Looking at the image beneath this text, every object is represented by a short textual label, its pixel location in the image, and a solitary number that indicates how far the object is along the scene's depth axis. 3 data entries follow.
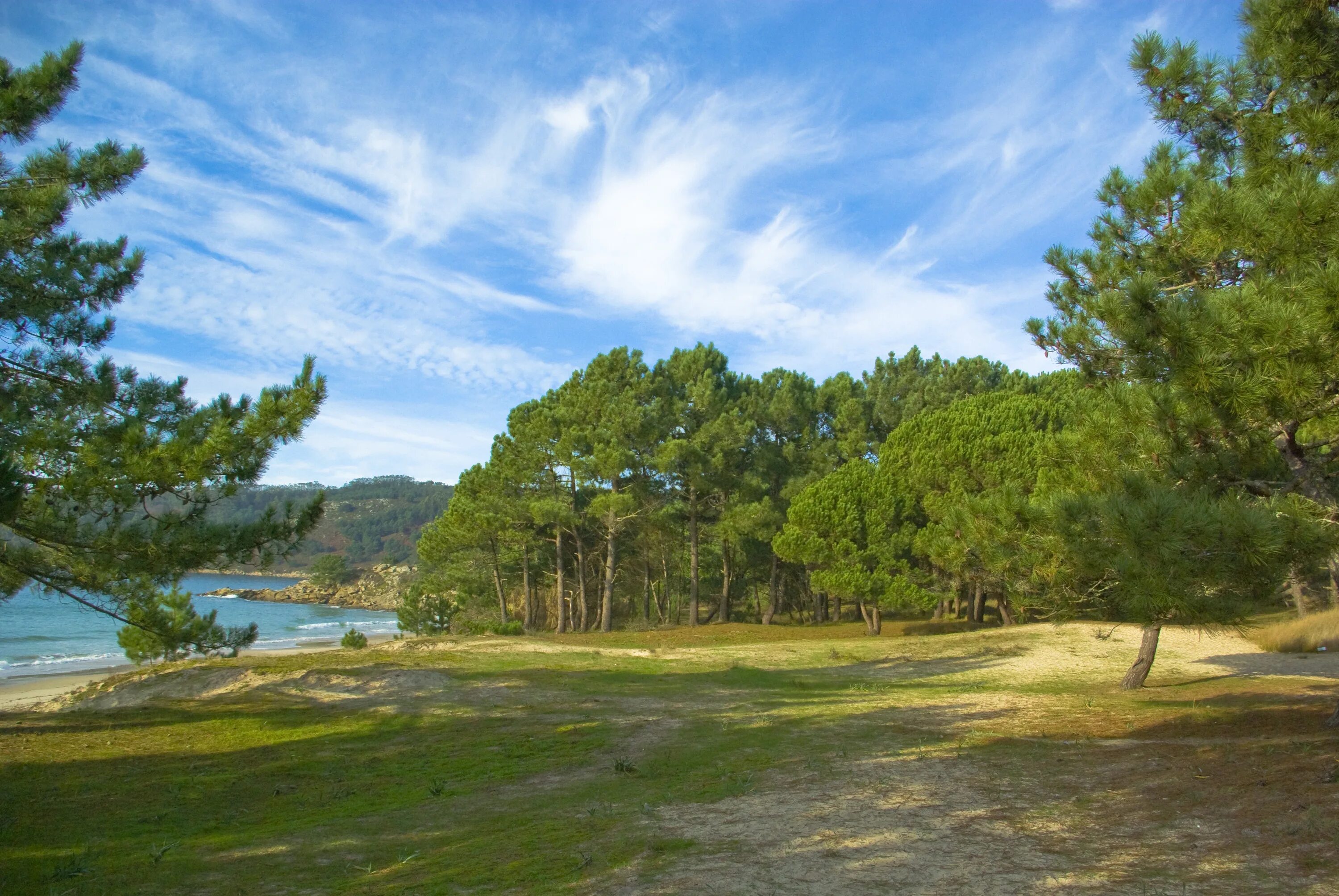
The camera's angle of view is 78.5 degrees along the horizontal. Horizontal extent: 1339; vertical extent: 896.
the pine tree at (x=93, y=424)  9.05
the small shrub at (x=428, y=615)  33.03
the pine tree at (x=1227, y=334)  5.87
